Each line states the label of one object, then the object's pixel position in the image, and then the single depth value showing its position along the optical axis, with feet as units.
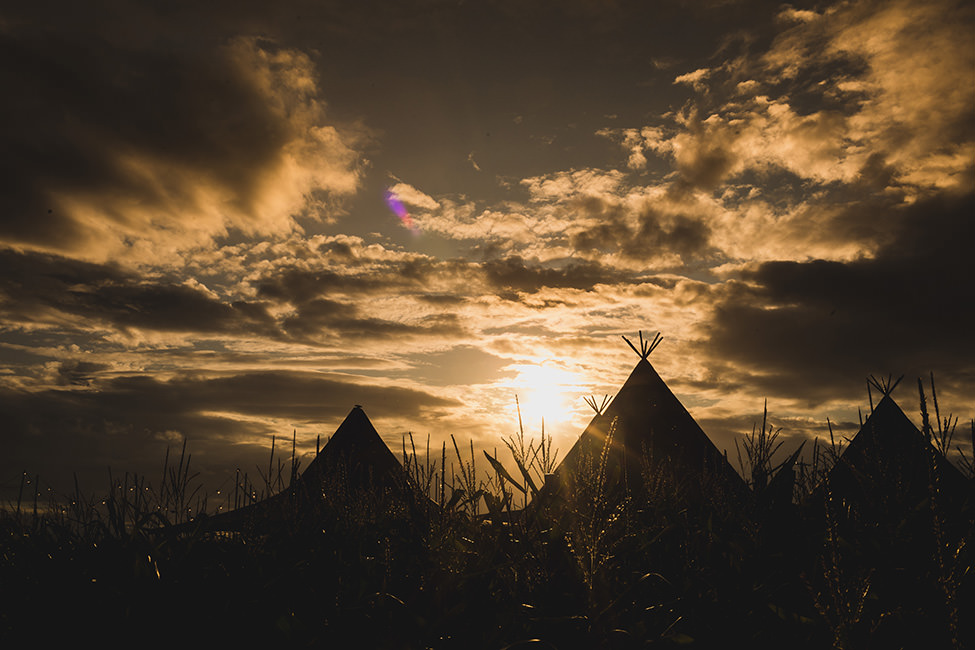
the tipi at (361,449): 51.11
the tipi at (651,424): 42.47
